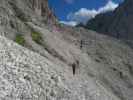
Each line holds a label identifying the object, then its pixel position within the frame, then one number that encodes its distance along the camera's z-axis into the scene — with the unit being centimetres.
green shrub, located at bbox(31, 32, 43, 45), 1608
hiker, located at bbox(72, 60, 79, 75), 1504
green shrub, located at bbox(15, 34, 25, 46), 1413
